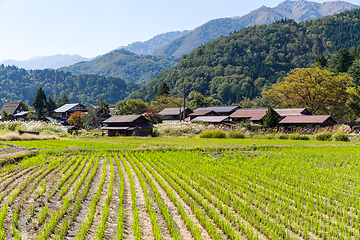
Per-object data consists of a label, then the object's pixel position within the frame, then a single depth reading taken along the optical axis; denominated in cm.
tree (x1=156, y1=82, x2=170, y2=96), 7681
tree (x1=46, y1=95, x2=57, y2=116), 6625
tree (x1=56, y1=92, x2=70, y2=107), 8468
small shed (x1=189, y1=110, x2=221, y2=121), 5088
